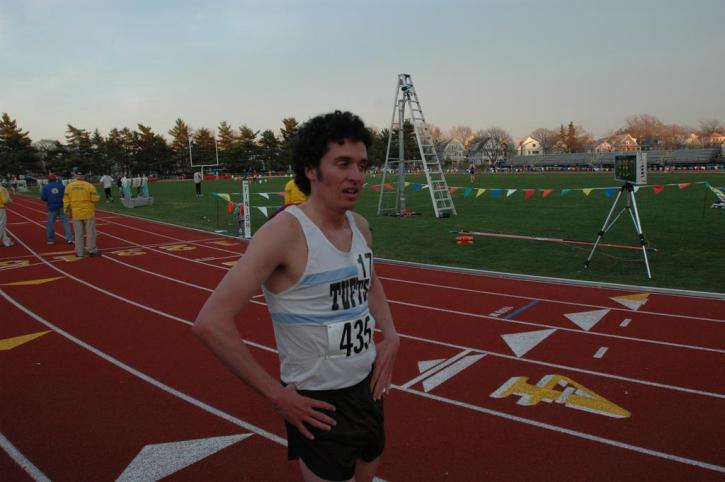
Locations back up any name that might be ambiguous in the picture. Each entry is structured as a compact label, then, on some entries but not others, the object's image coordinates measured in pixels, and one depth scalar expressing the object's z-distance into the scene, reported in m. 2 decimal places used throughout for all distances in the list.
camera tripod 8.54
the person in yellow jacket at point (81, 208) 11.75
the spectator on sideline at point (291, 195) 9.11
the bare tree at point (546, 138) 123.62
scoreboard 8.22
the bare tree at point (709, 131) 110.25
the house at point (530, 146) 138.12
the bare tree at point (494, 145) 113.66
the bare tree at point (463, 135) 141.50
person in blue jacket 13.93
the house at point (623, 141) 114.19
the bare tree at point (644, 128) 119.06
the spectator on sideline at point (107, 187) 28.32
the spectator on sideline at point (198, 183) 30.80
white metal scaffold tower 17.31
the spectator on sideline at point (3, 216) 13.53
